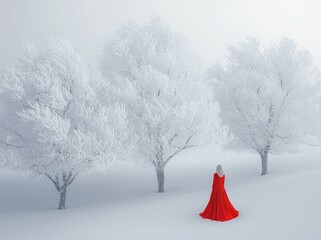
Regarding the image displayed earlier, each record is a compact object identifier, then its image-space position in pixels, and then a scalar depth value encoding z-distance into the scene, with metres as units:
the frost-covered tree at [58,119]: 15.09
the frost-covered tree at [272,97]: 20.88
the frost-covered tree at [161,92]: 17.48
